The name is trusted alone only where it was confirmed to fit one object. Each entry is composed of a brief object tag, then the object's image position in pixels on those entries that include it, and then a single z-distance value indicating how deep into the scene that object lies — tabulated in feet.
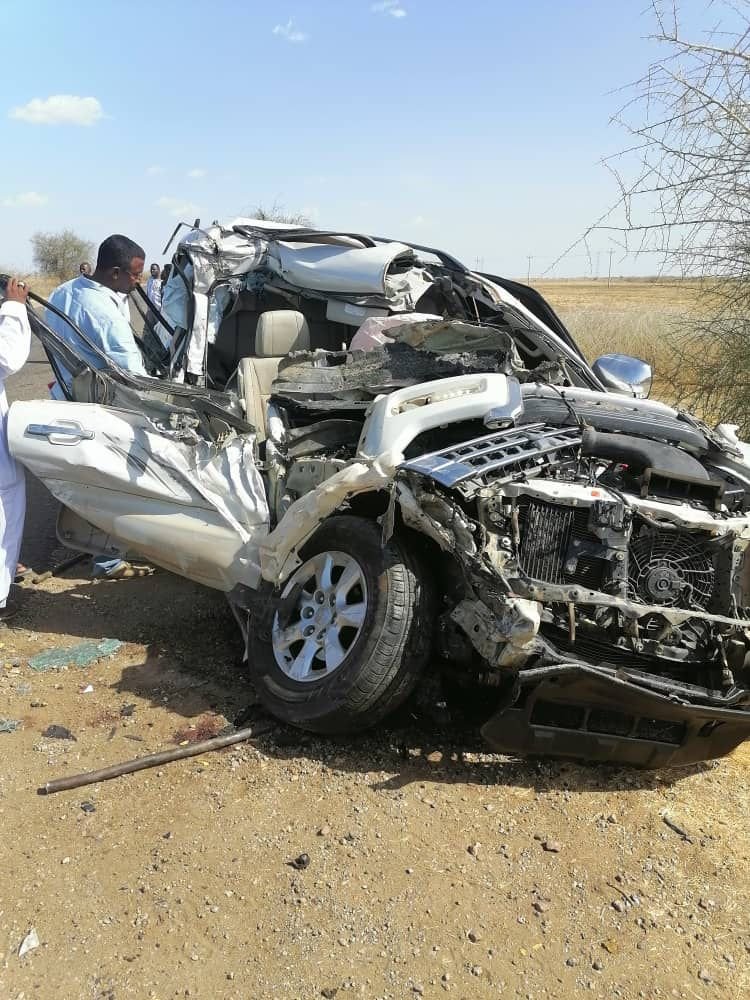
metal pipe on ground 9.84
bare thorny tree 19.16
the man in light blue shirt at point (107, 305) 16.60
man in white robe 14.49
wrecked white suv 9.57
